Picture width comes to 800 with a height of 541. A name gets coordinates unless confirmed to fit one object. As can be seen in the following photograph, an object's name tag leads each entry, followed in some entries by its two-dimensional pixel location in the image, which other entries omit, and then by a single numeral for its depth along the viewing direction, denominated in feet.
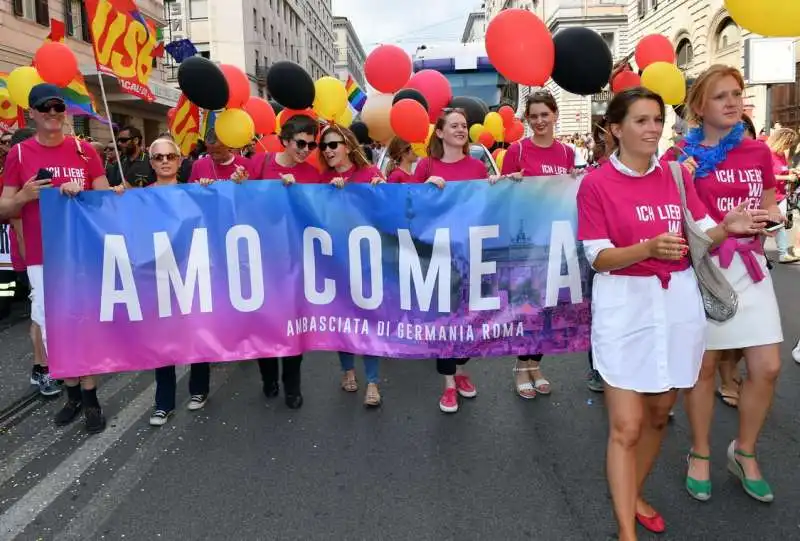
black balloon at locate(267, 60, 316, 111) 16.47
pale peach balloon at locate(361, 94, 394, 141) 21.13
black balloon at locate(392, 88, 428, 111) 20.33
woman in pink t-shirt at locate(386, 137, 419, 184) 18.35
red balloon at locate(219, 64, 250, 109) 17.65
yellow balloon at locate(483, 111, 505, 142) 28.66
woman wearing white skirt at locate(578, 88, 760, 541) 8.19
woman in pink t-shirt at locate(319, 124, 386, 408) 13.48
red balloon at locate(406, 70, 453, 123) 22.90
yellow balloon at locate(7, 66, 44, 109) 20.30
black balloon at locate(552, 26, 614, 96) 13.29
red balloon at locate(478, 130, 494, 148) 28.58
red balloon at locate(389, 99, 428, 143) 17.53
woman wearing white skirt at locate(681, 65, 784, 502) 9.71
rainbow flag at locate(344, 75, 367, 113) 27.25
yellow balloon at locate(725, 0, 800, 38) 9.94
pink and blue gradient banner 12.59
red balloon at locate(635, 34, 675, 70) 15.85
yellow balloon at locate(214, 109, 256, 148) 16.31
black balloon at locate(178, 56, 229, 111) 14.65
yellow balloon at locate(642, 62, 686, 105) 13.97
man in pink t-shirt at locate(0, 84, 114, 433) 12.95
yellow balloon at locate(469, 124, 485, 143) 28.45
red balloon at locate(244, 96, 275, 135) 21.42
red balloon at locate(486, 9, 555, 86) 13.42
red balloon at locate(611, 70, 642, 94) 15.80
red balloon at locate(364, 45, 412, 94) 20.14
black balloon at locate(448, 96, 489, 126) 25.88
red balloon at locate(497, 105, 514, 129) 30.76
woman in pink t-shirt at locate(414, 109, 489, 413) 13.64
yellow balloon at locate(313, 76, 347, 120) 20.79
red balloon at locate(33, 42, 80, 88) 16.74
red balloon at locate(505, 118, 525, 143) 31.12
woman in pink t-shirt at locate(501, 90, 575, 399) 14.16
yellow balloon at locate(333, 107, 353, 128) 22.20
